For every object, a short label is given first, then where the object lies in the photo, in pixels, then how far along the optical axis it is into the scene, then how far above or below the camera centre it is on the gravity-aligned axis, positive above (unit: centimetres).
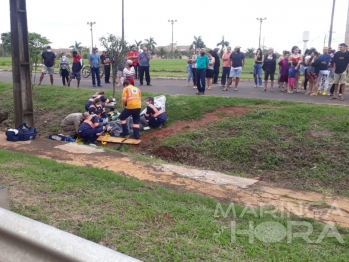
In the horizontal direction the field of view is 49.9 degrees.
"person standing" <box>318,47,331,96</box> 1302 -21
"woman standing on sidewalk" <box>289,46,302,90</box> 1430 +23
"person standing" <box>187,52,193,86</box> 1661 -41
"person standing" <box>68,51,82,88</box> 1545 -41
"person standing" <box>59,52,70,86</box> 1578 -44
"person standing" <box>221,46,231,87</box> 1509 -14
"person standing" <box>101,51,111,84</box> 1664 -38
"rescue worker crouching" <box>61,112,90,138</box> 1050 -185
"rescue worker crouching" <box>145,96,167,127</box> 1039 -153
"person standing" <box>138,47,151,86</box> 1591 -7
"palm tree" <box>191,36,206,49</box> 8659 +416
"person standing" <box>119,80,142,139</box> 970 -117
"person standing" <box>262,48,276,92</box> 1439 -13
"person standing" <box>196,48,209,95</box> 1294 -31
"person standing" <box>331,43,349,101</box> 1190 -9
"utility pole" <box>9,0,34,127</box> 863 -22
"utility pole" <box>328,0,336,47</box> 2710 +230
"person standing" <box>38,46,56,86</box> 1481 -19
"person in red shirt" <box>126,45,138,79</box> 1652 +13
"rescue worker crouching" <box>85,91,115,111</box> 1070 -116
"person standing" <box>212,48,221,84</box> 1533 -16
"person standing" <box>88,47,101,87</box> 1578 -20
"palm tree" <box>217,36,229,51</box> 8729 +400
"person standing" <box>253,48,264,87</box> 1537 -20
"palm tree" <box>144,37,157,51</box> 9233 +409
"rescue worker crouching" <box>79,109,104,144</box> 980 -185
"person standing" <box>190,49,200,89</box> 1547 -15
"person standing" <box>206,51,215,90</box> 1430 -34
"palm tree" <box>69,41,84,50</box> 8589 +272
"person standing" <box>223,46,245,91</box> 1431 -8
